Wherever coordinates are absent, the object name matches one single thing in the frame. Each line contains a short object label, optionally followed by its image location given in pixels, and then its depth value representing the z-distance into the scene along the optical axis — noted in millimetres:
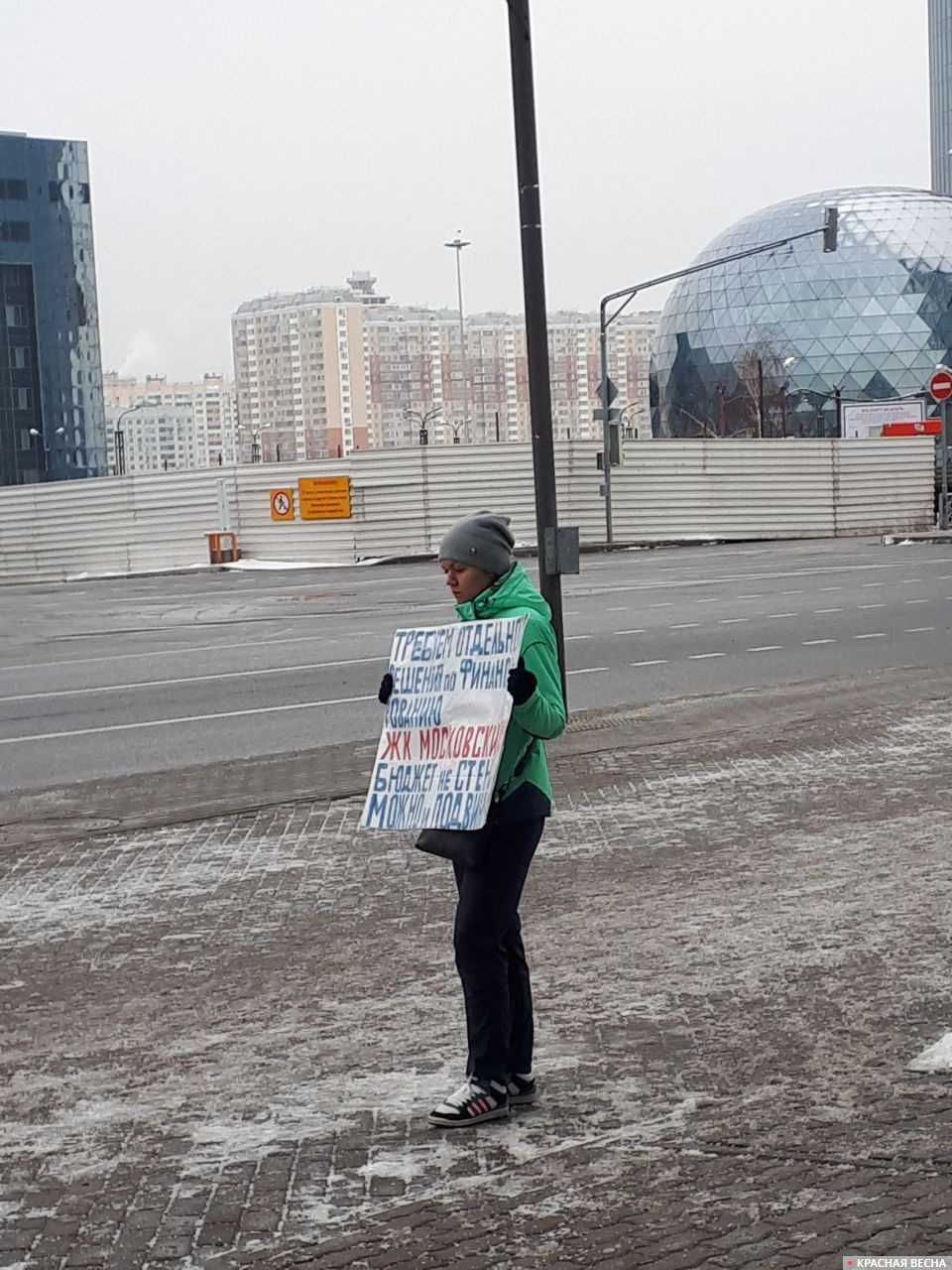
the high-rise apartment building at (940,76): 188875
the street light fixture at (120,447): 75062
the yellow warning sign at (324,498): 43094
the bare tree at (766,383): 86012
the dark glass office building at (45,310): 112562
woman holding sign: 5000
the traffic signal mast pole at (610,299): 36406
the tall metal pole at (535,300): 12578
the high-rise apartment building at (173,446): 182250
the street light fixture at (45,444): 113625
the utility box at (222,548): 43938
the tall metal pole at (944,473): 41125
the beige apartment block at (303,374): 180750
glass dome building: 86688
